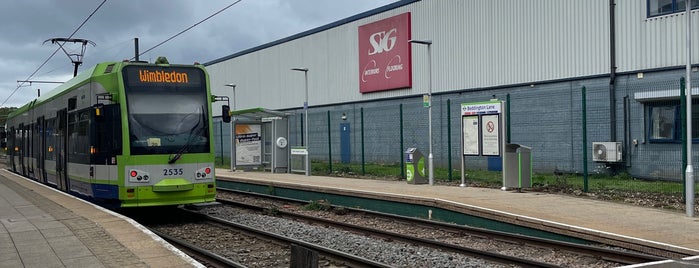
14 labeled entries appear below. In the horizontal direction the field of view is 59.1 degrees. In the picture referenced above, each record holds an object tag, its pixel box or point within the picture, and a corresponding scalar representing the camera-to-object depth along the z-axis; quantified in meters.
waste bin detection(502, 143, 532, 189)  16.33
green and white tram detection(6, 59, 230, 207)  12.23
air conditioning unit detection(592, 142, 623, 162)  20.23
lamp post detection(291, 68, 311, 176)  24.92
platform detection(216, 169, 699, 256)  9.41
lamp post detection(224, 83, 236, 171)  28.12
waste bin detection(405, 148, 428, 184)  19.19
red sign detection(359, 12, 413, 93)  31.31
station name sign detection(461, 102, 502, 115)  16.94
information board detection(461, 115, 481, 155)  17.61
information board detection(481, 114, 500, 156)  16.91
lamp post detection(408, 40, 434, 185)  18.72
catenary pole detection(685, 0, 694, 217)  11.38
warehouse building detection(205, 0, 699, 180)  20.39
